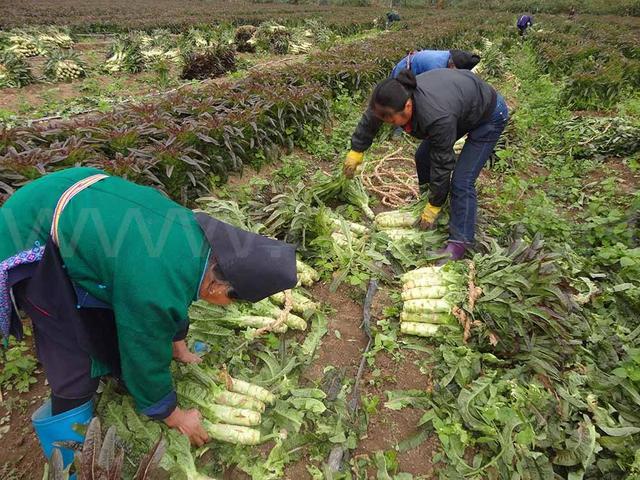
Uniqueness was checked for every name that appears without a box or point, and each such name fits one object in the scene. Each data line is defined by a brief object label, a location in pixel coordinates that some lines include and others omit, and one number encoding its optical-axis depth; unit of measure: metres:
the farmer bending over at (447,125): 2.96
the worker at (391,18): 22.77
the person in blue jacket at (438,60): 4.87
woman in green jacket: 1.37
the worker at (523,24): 20.07
